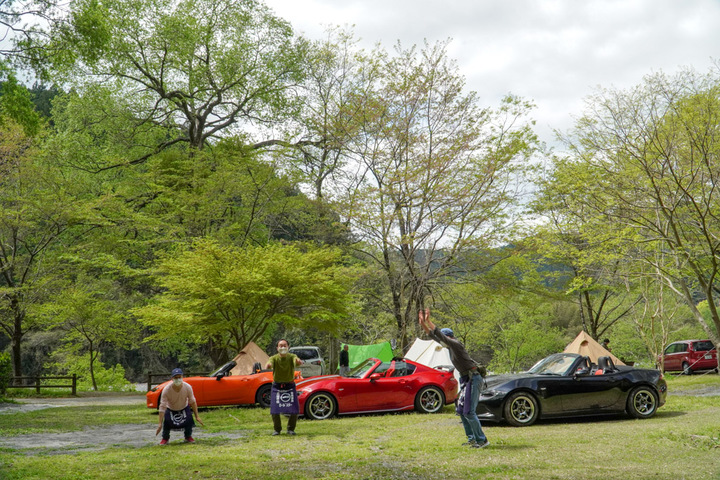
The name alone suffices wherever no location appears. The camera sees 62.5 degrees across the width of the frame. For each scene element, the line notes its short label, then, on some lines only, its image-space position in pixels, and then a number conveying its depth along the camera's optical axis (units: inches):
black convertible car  422.9
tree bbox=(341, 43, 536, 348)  892.0
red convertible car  507.2
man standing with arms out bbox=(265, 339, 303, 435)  396.5
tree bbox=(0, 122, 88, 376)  917.4
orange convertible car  609.9
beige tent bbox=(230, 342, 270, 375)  703.1
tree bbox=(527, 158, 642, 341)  762.8
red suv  1099.9
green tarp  849.5
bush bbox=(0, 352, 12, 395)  779.0
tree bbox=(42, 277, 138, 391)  1071.6
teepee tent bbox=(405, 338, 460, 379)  685.9
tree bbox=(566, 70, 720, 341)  614.9
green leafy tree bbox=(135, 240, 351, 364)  784.9
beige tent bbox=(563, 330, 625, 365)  749.3
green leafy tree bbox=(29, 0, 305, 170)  1181.1
